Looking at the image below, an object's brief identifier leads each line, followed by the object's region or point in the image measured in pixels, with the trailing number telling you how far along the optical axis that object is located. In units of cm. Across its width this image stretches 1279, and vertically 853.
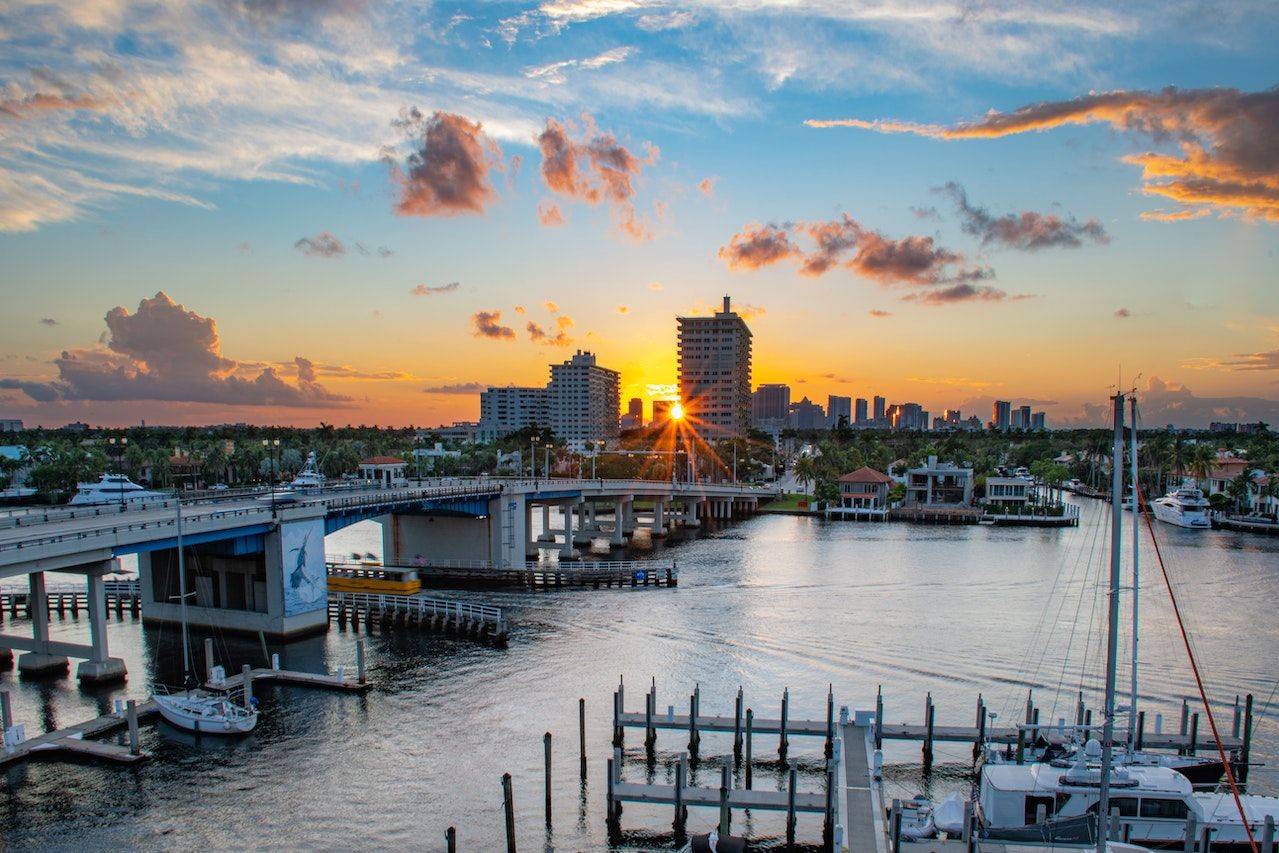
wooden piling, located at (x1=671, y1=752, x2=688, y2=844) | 2876
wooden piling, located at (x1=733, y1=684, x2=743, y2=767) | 3406
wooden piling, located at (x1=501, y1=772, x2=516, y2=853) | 2701
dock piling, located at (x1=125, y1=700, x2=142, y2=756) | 3488
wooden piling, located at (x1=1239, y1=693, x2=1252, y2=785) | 3419
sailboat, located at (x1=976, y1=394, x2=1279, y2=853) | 2653
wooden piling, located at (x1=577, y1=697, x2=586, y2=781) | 3331
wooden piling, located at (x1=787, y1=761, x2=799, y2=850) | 2833
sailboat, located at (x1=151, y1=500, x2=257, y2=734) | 3800
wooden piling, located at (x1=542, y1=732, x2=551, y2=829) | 3025
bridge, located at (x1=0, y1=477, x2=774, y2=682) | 4438
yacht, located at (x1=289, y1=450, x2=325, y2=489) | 7625
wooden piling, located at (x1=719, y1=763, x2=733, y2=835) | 2700
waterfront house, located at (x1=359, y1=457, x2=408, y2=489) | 8556
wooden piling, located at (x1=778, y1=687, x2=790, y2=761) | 3469
